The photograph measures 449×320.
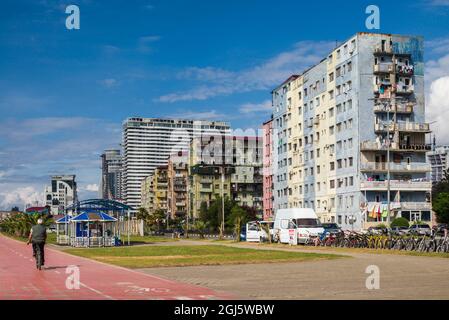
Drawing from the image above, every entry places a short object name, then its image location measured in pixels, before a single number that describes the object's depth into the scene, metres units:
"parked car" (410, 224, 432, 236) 67.43
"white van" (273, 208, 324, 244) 49.84
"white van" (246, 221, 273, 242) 59.95
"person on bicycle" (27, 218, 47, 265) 24.00
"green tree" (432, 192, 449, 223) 88.56
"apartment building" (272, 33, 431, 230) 87.12
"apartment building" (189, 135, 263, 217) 159.25
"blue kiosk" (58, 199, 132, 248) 53.09
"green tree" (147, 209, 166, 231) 121.12
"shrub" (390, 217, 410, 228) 77.94
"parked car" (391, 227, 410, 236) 69.45
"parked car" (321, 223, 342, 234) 49.81
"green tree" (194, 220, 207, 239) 82.64
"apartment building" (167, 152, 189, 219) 175.62
